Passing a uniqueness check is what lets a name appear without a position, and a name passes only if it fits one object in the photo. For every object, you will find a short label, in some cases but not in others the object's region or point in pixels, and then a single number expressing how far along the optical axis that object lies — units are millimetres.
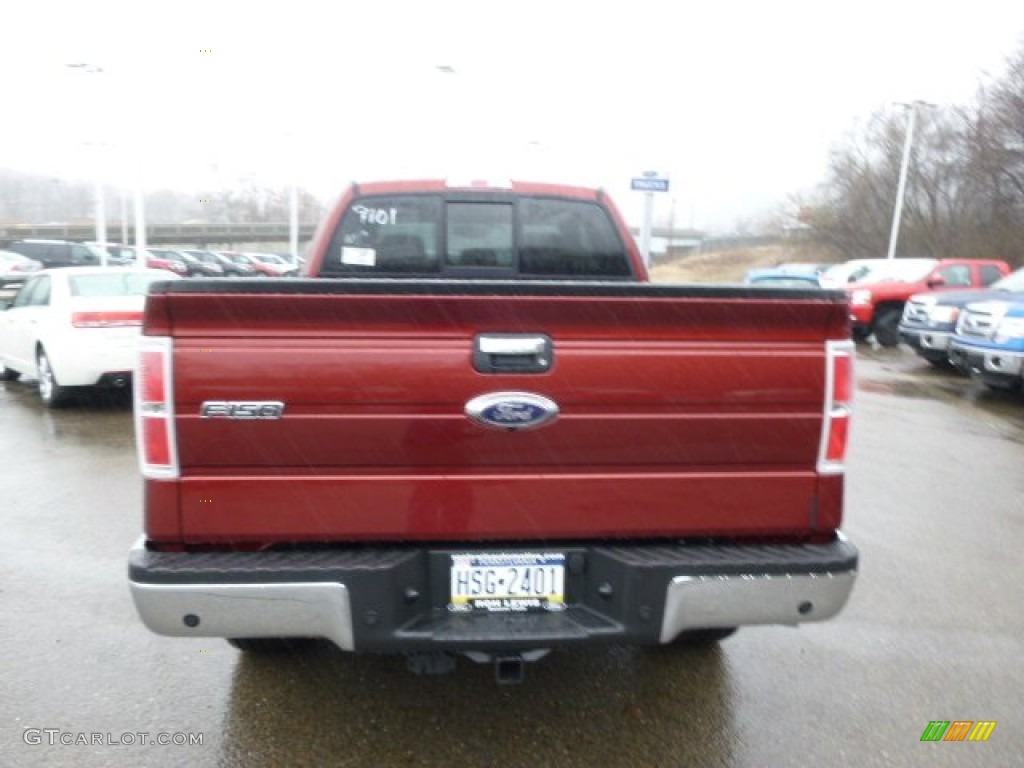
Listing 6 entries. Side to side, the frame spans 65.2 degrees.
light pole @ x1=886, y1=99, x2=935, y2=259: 27344
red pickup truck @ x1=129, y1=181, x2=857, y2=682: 2377
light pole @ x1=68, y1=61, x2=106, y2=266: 24275
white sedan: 8219
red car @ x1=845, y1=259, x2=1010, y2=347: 16000
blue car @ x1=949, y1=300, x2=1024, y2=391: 9688
